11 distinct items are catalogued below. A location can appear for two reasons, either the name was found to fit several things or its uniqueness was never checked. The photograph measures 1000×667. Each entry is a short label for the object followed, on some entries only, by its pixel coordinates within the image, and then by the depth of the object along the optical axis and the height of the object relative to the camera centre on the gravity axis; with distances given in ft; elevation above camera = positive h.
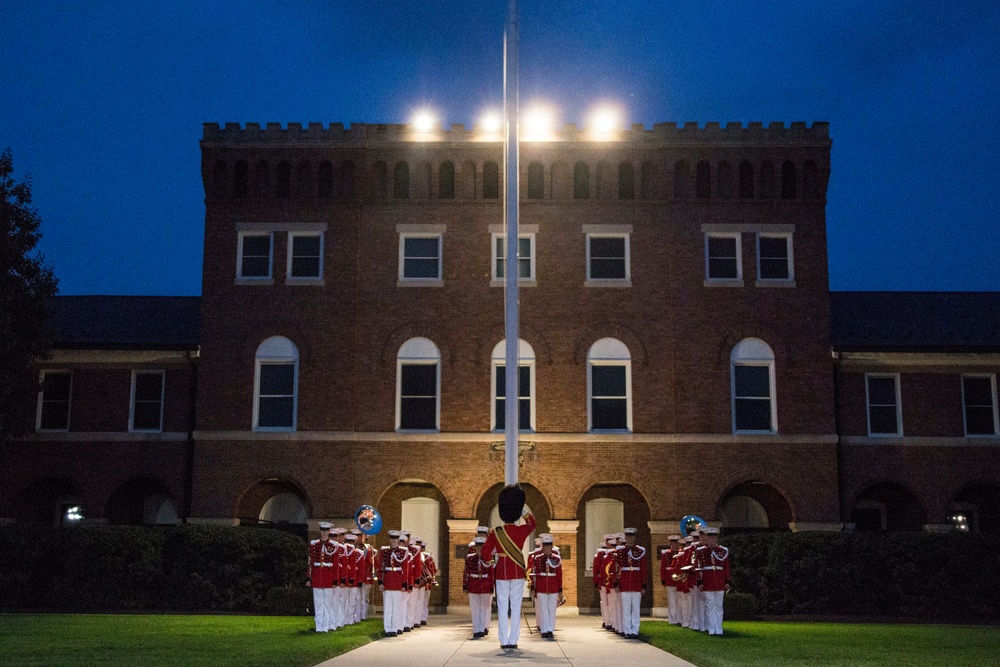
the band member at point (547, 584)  76.69 -4.04
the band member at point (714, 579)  78.07 -3.74
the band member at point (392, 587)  77.36 -4.36
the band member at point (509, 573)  66.13 -2.99
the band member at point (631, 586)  77.30 -4.20
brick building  109.50 +14.31
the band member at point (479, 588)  75.77 -4.27
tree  105.40 +19.21
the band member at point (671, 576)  88.79 -4.05
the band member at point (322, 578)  76.13 -3.75
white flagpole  69.77 +17.27
